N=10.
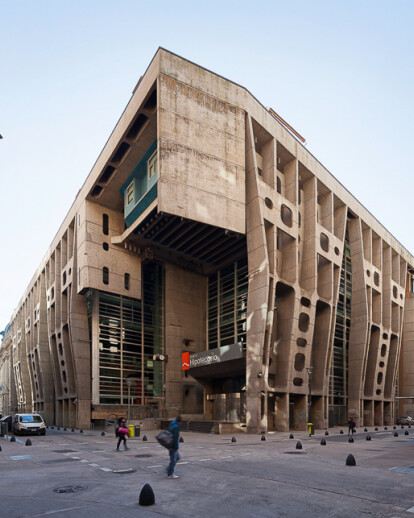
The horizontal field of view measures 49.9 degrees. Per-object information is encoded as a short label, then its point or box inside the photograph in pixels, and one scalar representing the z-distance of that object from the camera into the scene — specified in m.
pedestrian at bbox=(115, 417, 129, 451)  20.20
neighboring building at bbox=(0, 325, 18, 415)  103.00
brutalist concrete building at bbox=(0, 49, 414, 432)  36.94
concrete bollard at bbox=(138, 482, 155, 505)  9.20
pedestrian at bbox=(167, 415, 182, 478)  12.51
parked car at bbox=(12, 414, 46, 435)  31.58
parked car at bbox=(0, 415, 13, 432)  35.68
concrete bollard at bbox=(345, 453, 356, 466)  15.44
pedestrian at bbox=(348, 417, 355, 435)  33.22
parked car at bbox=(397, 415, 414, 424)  59.87
